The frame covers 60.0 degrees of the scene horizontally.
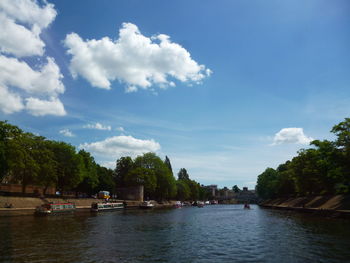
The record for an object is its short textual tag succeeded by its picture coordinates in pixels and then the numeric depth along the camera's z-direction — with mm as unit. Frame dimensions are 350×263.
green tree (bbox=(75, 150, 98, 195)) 118375
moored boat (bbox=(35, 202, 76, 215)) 67612
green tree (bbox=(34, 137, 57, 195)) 85062
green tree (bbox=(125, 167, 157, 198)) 145250
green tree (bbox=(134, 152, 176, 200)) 161000
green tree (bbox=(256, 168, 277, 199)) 169875
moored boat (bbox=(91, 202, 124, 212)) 90188
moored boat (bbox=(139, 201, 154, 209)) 120256
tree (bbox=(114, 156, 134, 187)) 174000
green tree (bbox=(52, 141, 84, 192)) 97769
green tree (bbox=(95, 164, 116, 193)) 138000
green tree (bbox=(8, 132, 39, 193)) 72938
